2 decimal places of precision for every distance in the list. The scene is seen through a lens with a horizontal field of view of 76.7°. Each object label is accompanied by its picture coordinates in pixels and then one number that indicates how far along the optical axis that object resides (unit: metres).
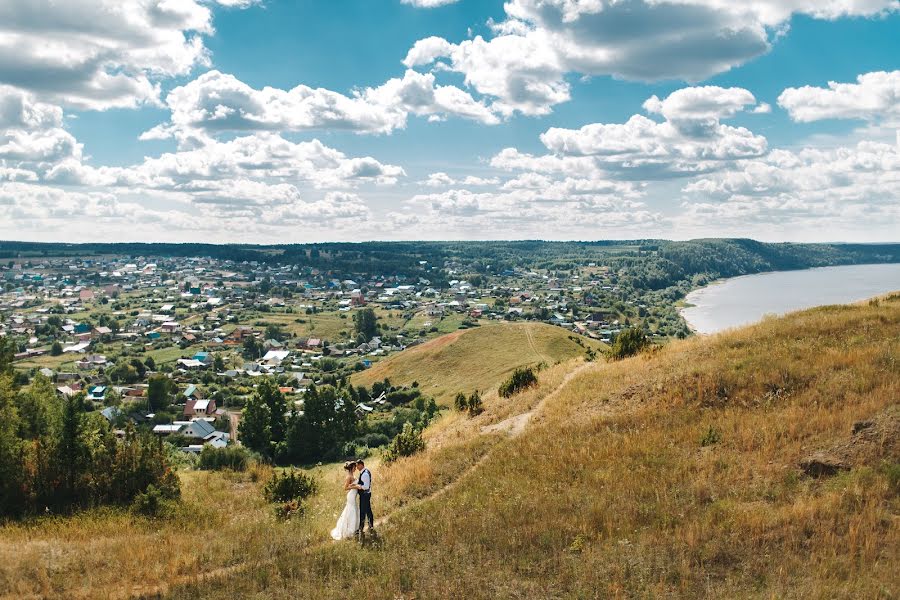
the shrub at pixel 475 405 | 28.38
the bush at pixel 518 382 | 28.84
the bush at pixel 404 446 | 22.08
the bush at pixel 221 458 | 32.58
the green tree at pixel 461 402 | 32.19
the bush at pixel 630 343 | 27.44
